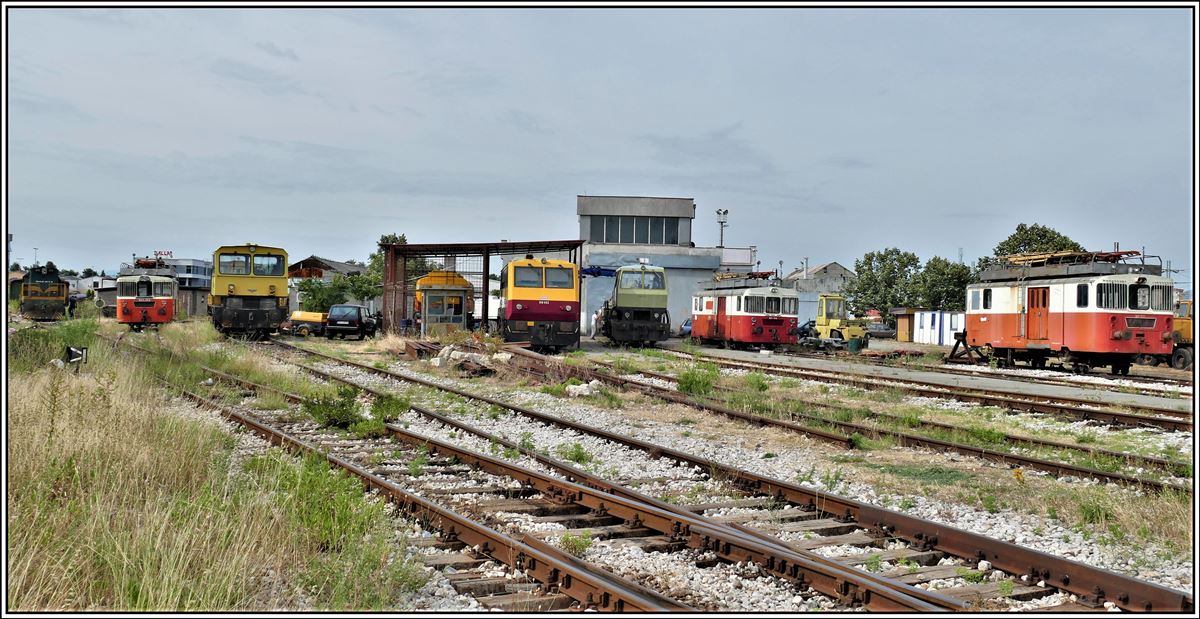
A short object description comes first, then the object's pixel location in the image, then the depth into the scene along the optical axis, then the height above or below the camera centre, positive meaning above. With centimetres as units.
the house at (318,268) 7864 +423
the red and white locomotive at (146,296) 3672 +64
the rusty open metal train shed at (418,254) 3406 +245
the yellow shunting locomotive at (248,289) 2959 +74
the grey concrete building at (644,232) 5256 +518
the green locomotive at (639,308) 3225 +30
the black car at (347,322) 3544 -33
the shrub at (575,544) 600 -151
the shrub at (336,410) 1149 -124
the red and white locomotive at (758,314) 3272 +13
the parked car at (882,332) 5525 -77
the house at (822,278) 8750 +436
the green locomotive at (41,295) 4828 +79
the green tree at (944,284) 5350 +211
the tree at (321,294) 5434 +114
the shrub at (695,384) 1625 -119
